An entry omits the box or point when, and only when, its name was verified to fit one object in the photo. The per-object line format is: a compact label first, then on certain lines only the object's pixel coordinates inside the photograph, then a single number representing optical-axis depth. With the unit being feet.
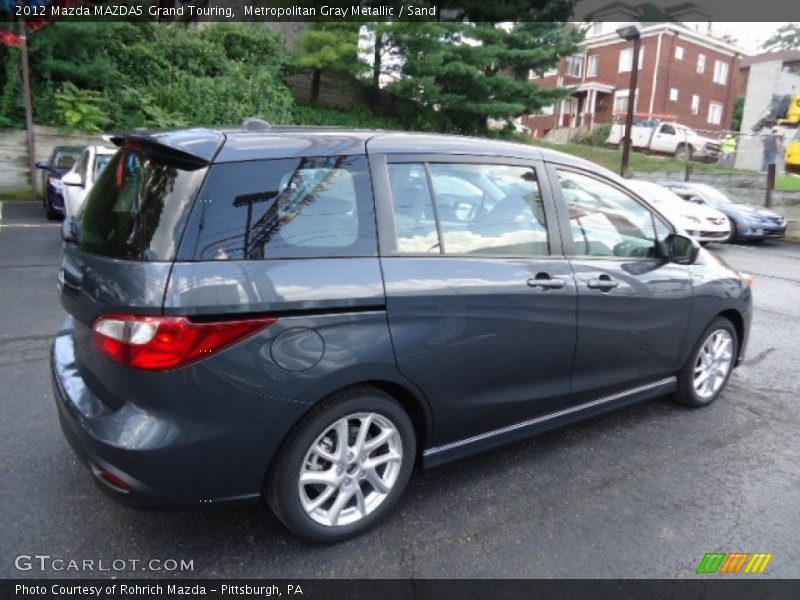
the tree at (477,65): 63.00
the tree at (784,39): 211.82
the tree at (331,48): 63.46
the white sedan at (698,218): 45.37
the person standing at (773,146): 72.13
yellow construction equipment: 76.74
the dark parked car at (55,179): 39.99
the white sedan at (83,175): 29.61
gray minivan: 7.48
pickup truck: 92.23
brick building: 129.59
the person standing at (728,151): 89.30
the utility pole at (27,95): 45.14
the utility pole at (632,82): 57.23
